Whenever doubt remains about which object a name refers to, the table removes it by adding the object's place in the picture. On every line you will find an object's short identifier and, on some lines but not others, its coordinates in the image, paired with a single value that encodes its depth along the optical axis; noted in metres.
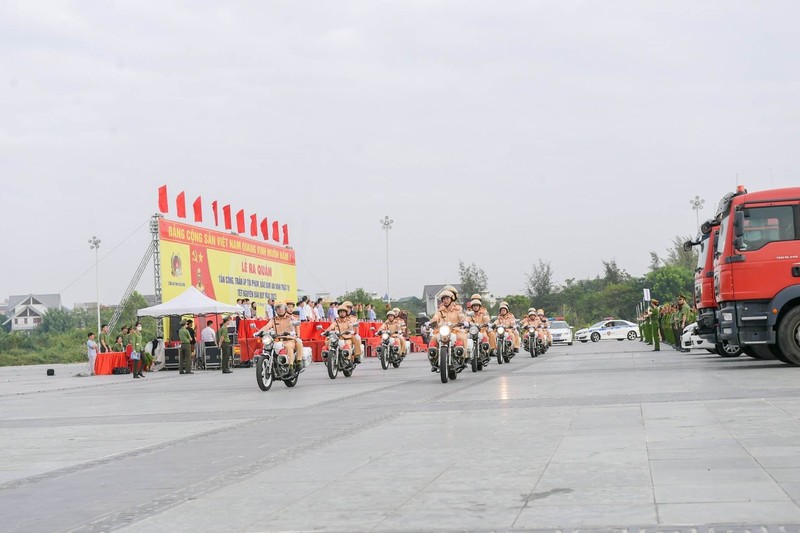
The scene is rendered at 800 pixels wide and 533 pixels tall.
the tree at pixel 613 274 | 110.00
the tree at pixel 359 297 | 89.38
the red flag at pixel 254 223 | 54.29
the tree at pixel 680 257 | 105.32
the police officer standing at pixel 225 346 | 33.38
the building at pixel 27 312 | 162.00
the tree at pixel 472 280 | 105.19
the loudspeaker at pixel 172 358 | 37.25
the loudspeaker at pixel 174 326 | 37.94
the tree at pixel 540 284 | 108.25
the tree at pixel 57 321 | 130.71
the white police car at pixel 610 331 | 64.75
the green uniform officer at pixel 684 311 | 33.06
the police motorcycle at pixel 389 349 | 29.77
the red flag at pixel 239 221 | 51.59
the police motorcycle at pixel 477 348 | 22.72
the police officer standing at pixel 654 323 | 36.06
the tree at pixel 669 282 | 91.88
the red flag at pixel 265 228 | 56.22
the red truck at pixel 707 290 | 23.59
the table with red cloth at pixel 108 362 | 34.81
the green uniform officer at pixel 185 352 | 33.84
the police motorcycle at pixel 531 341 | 36.22
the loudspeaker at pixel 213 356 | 37.00
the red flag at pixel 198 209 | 44.30
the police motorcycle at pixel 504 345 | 30.37
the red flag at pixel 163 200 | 39.53
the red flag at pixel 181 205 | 41.84
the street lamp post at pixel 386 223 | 87.43
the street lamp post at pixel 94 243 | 97.19
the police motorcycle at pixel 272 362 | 21.00
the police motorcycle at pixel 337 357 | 24.94
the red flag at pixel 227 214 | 49.62
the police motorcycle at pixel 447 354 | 20.61
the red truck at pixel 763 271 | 20.42
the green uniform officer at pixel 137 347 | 32.22
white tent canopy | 35.22
